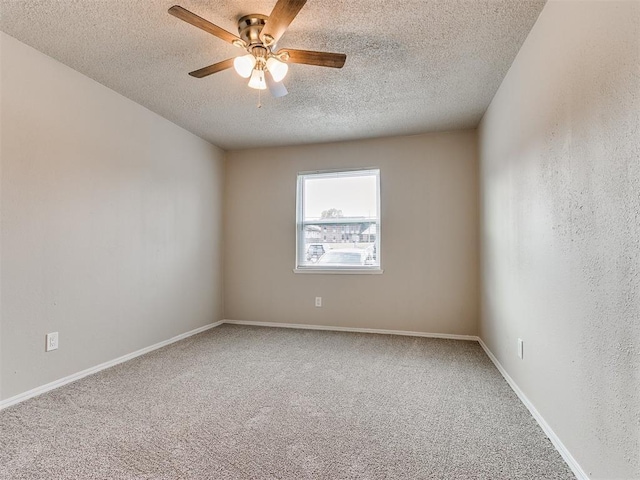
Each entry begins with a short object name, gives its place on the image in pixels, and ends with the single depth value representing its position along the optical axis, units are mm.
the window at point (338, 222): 4336
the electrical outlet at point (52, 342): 2459
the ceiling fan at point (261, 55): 1904
